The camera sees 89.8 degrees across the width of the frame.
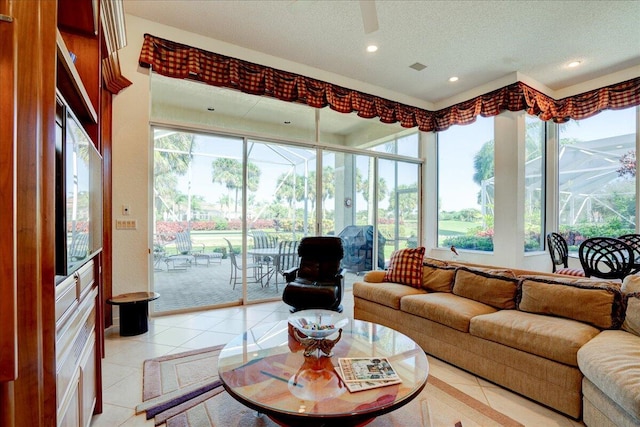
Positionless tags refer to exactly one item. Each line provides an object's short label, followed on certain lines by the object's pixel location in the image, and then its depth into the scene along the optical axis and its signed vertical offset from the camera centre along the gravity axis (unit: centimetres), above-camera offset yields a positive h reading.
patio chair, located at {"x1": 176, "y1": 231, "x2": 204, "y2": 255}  400 -40
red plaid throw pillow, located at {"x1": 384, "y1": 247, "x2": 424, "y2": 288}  337 -61
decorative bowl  190 -77
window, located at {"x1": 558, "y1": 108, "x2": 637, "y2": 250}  463 +52
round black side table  316 -101
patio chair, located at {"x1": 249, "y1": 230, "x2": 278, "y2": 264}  446 -43
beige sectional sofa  170 -81
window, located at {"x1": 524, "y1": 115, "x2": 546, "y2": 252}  507 +42
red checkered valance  366 +167
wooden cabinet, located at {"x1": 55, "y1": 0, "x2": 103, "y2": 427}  117 -32
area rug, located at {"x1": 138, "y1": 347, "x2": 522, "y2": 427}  183 -121
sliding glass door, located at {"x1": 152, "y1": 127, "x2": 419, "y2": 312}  395 +0
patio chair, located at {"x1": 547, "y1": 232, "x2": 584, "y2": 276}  432 -51
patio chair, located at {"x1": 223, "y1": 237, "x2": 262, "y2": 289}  436 -78
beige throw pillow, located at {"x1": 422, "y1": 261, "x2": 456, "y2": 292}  317 -67
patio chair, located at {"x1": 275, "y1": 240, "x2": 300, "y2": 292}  472 -67
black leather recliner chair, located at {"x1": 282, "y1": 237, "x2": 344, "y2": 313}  330 -78
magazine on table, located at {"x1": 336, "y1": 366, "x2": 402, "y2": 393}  149 -82
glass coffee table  135 -83
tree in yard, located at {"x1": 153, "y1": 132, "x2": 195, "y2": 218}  384 +56
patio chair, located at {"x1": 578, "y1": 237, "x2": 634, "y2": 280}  331 -51
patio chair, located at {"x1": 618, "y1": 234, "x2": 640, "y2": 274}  333 -39
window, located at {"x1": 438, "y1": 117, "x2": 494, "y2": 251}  529 +43
